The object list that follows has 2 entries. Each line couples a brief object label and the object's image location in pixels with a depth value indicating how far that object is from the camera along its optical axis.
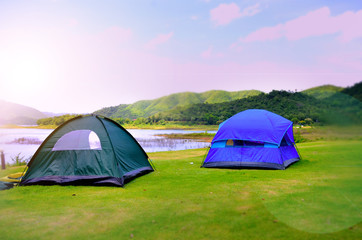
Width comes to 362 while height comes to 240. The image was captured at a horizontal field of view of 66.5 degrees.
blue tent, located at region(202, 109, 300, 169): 9.94
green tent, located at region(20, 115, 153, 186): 7.84
